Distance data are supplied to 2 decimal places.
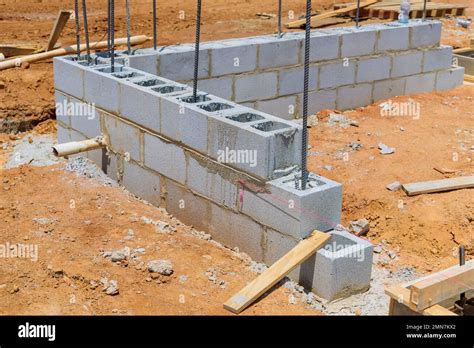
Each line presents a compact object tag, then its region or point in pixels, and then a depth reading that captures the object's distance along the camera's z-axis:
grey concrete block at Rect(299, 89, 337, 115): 10.17
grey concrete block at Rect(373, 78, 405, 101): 10.95
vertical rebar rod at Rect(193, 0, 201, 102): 6.32
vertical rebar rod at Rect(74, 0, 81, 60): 7.75
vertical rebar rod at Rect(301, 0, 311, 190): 5.09
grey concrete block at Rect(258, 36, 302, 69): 9.45
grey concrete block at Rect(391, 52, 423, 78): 11.01
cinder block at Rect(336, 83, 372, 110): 10.55
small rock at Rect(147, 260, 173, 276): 5.47
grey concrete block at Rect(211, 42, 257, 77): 8.96
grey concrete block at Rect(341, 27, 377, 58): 10.27
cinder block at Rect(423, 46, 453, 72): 11.44
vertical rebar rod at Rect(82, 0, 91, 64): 7.61
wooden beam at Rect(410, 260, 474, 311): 4.41
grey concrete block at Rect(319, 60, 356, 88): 10.18
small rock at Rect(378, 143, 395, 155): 8.80
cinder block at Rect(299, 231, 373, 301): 5.21
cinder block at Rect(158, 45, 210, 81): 8.53
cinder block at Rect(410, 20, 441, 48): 11.09
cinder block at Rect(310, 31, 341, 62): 9.91
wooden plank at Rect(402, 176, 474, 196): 7.46
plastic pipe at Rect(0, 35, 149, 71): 10.30
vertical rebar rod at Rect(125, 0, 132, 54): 8.37
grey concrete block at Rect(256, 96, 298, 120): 9.66
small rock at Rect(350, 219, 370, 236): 6.88
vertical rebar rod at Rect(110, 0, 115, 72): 7.31
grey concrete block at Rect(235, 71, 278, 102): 9.30
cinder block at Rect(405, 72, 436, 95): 11.34
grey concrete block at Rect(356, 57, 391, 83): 10.59
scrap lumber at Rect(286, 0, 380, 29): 14.98
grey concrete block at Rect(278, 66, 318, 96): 9.76
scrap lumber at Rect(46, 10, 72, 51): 10.80
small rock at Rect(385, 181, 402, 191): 7.60
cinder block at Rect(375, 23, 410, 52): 10.67
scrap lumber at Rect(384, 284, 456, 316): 4.44
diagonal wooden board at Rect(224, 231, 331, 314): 5.00
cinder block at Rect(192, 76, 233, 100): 8.93
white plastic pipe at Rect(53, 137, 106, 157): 7.12
